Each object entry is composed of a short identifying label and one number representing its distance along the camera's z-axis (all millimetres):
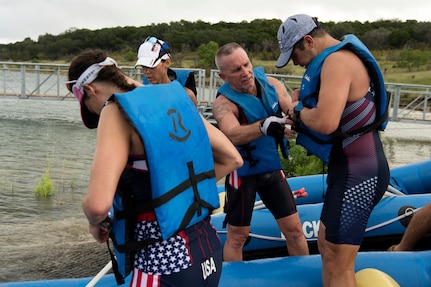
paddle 2961
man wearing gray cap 2596
